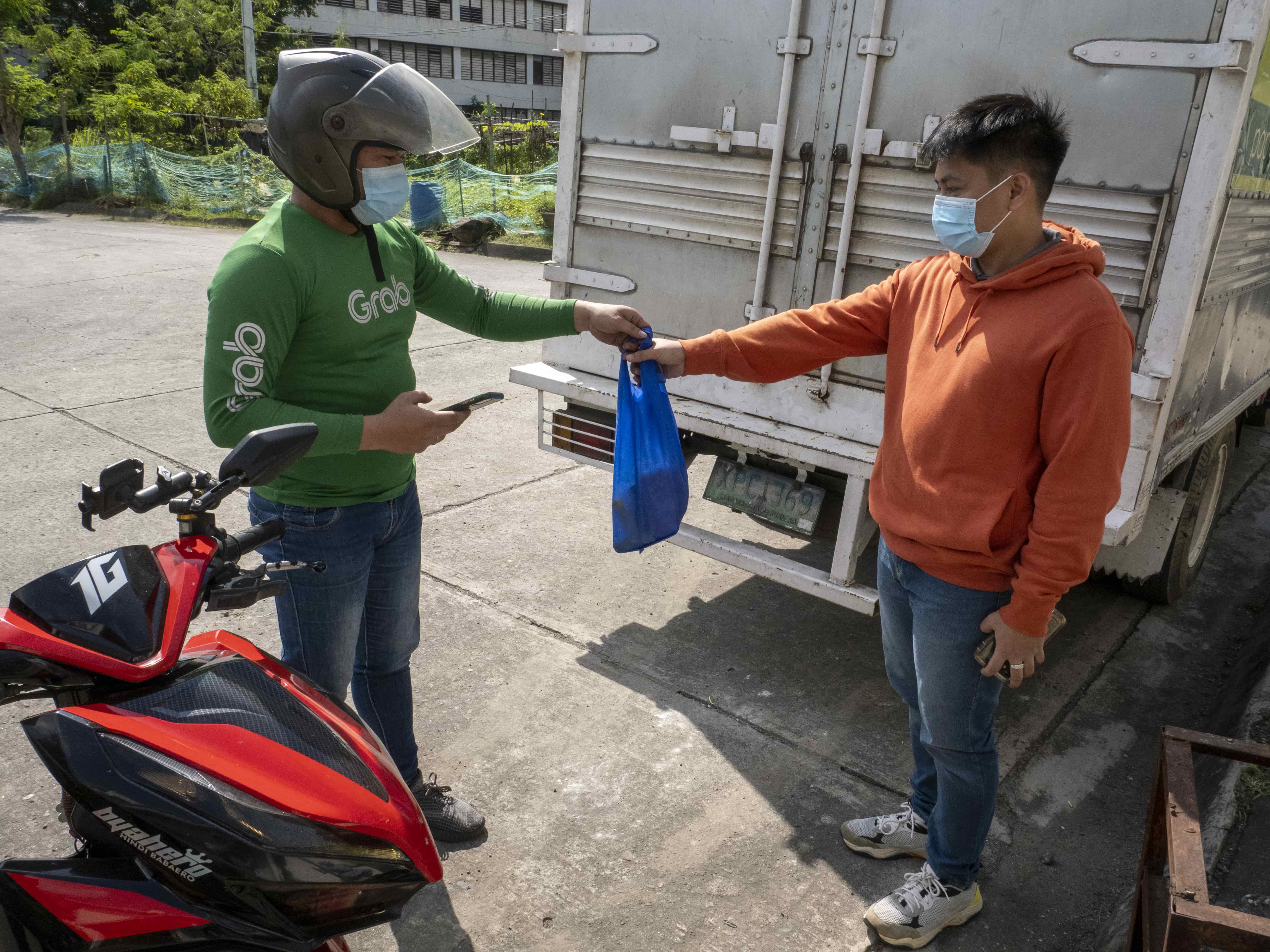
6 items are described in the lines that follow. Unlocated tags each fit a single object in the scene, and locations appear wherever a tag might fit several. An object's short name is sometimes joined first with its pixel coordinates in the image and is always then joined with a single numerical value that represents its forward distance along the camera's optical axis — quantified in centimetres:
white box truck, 280
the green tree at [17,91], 1966
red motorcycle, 148
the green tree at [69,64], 2203
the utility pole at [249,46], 2706
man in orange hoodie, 202
